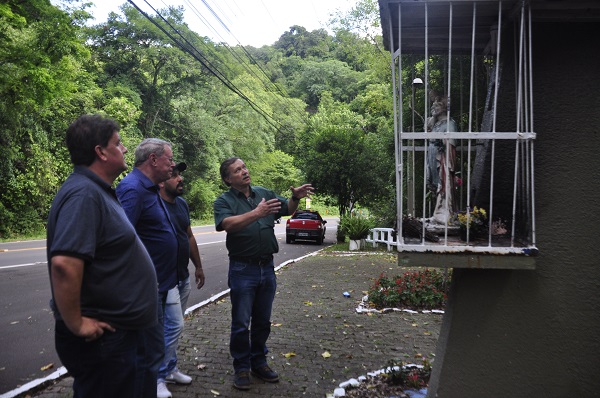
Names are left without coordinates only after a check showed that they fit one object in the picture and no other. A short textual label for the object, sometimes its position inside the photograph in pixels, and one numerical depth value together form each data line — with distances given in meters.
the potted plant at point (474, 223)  3.28
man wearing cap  4.05
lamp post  4.28
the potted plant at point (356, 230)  19.40
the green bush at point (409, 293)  7.61
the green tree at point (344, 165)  21.91
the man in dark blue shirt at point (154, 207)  3.53
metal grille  3.06
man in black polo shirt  2.14
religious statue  3.62
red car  21.91
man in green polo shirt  4.28
